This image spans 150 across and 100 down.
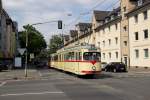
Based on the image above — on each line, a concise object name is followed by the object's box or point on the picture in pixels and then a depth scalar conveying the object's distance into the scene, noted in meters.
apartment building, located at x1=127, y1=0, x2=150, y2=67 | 24.59
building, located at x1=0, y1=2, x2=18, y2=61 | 33.20
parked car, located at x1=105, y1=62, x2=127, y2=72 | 22.27
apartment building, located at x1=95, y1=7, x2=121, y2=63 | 31.08
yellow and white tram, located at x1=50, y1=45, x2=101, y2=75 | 14.69
